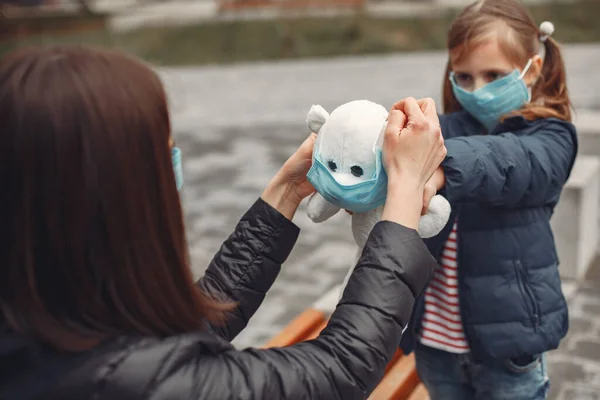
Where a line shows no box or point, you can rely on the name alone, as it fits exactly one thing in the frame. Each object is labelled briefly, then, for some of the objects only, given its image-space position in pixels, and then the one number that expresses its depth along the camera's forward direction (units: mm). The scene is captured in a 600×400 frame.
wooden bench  2744
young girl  2201
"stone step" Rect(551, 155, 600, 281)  4398
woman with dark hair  1180
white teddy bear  1731
